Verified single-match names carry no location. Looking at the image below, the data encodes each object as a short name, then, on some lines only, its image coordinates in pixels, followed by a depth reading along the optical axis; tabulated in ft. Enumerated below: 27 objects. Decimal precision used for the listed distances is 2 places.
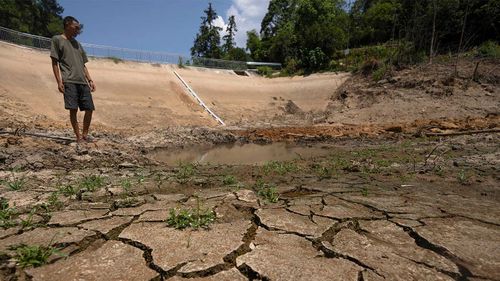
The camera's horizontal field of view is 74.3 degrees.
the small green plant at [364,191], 9.68
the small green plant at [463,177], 11.50
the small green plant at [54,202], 8.13
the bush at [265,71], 67.97
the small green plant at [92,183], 9.92
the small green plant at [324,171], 12.83
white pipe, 40.86
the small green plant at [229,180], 11.41
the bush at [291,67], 65.67
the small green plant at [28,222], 6.69
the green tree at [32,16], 83.56
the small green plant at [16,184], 9.58
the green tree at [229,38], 135.44
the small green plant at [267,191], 8.93
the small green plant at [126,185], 10.05
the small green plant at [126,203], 8.31
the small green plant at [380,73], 46.44
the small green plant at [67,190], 9.25
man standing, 14.43
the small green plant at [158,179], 10.78
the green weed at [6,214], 6.72
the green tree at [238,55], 93.77
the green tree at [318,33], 63.10
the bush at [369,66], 49.96
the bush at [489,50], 42.63
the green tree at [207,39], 135.95
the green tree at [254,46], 92.30
